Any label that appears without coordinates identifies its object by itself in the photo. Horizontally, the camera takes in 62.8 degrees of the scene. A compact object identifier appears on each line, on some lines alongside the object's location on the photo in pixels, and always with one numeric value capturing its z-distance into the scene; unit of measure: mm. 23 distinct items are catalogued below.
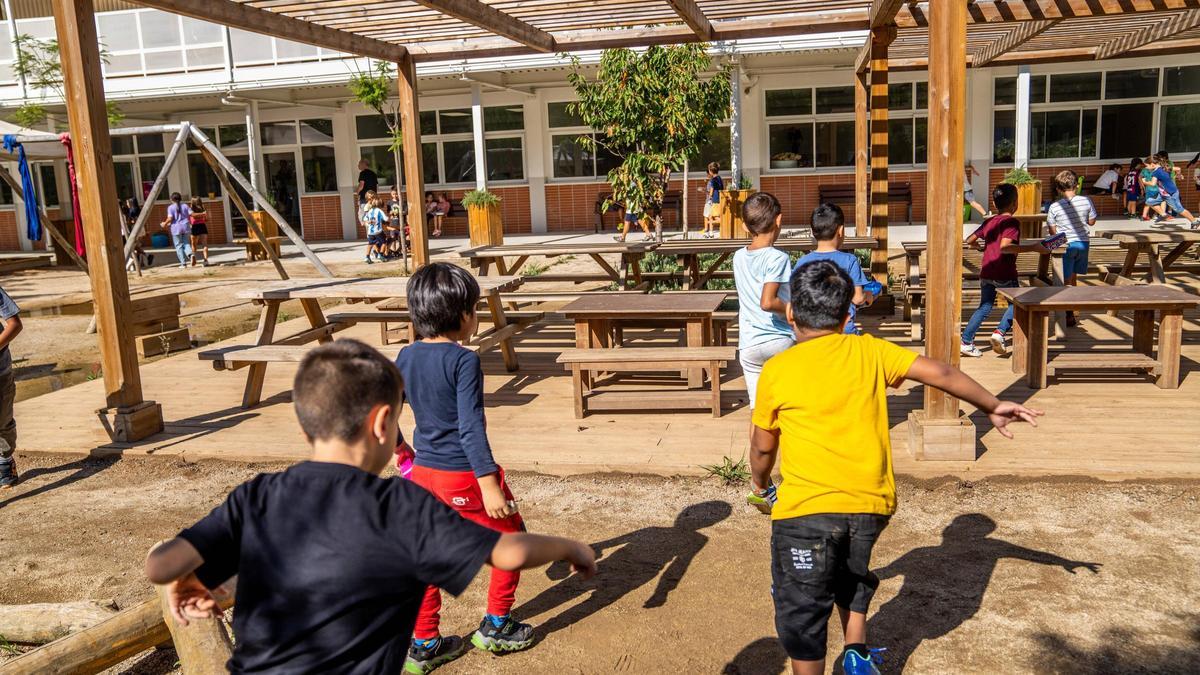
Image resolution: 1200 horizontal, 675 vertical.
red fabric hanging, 11891
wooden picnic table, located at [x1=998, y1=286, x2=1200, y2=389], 6781
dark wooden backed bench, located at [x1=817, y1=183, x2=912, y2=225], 21969
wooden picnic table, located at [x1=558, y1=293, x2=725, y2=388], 7133
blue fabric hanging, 13680
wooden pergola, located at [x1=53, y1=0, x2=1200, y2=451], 5340
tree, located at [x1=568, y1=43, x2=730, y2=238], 15016
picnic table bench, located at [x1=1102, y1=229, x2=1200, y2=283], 10383
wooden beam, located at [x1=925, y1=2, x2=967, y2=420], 5195
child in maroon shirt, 7770
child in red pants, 3293
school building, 21094
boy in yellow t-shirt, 2857
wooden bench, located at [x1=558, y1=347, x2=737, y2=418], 6487
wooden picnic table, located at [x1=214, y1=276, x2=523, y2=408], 7441
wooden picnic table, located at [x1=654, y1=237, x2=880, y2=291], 10328
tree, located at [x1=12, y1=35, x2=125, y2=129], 21906
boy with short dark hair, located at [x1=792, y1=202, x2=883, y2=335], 4973
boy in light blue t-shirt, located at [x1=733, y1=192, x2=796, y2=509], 4670
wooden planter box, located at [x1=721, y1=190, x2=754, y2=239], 17062
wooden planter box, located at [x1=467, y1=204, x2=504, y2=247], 18328
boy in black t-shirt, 1945
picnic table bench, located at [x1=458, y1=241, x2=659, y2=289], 10656
